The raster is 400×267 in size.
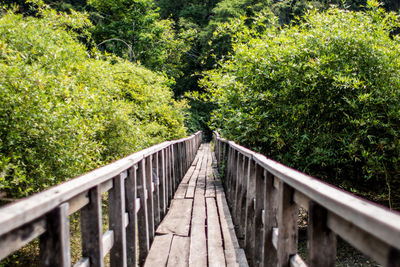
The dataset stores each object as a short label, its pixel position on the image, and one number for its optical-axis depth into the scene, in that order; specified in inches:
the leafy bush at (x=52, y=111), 134.0
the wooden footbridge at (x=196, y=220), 37.4
